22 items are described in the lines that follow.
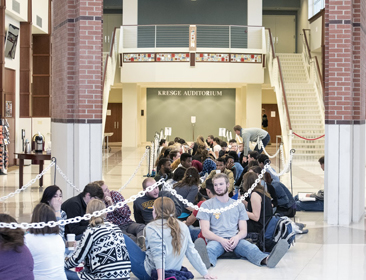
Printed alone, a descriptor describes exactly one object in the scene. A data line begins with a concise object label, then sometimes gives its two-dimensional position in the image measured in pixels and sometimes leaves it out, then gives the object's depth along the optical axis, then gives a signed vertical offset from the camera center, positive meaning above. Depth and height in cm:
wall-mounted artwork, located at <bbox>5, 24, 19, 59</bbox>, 2181 +304
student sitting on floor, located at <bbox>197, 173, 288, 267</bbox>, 745 -138
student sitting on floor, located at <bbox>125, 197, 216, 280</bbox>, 623 -129
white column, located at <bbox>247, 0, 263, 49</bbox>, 2953 +556
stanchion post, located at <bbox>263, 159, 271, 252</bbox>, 793 -136
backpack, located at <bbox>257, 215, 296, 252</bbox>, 791 -149
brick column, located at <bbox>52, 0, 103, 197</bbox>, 1040 +42
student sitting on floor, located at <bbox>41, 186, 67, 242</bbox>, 683 -88
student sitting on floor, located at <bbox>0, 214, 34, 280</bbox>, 469 -110
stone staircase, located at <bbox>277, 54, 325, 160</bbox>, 2398 +61
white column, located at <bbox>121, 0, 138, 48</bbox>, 2967 +561
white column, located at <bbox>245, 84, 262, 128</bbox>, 2898 +84
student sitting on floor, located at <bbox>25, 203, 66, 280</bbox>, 534 -116
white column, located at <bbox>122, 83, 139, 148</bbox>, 2972 +31
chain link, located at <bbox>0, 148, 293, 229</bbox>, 504 -94
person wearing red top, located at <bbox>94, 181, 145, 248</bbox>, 797 -133
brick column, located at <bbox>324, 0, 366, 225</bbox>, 1027 +9
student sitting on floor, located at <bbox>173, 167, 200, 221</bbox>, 898 -98
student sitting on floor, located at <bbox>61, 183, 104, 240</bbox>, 738 -106
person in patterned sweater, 571 -127
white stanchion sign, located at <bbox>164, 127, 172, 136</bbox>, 2511 -38
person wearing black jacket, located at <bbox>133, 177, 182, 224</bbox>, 818 -118
